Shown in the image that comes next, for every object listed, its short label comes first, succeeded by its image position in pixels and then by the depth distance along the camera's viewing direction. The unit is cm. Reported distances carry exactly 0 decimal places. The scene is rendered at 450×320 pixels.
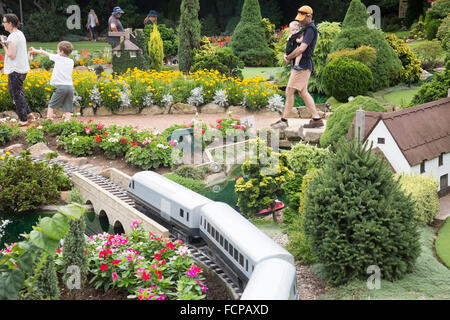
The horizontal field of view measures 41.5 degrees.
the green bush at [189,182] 1094
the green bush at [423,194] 848
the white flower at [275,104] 1655
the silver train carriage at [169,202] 786
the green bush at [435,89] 1180
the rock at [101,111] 1628
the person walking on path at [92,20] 3168
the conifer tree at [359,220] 639
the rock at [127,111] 1636
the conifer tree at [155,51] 2228
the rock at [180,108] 1655
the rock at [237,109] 1664
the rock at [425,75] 2271
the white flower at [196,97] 1669
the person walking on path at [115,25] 2147
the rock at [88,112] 1611
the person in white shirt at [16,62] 1313
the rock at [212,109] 1677
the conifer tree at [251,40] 2795
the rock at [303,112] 1636
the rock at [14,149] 1276
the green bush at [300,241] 741
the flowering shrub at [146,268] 616
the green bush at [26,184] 1020
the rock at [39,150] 1259
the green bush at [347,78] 1830
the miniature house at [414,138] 938
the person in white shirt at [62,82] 1325
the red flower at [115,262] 635
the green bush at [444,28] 2464
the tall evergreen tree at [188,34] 2289
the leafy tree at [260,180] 912
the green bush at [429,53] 2309
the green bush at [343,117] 1155
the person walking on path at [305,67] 1280
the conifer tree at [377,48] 1992
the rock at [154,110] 1642
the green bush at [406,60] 2120
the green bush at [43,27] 3562
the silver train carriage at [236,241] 604
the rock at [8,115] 1544
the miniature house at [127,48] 1994
